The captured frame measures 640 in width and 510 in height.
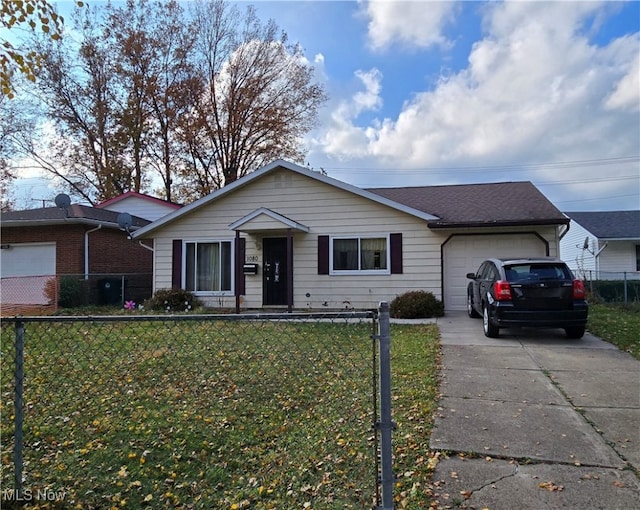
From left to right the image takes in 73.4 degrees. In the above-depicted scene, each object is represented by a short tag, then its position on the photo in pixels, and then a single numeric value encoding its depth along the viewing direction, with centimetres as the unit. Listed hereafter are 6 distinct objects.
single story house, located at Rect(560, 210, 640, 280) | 2136
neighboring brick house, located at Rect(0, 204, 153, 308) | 1533
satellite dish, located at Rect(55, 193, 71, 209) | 1529
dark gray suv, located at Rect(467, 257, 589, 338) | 750
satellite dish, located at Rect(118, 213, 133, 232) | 1476
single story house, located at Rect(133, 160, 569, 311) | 1210
